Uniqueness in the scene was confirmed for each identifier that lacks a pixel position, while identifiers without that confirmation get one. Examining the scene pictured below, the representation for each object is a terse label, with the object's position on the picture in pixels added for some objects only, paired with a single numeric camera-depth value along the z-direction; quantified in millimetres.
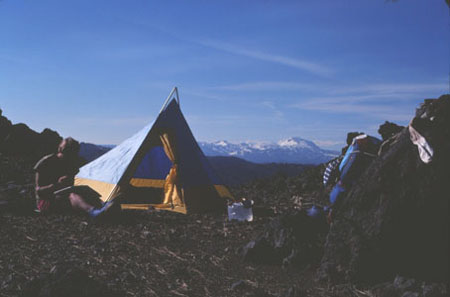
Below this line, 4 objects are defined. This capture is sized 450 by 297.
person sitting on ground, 8633
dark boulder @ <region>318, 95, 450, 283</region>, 4301
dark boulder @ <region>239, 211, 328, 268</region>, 5664
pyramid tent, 10492
